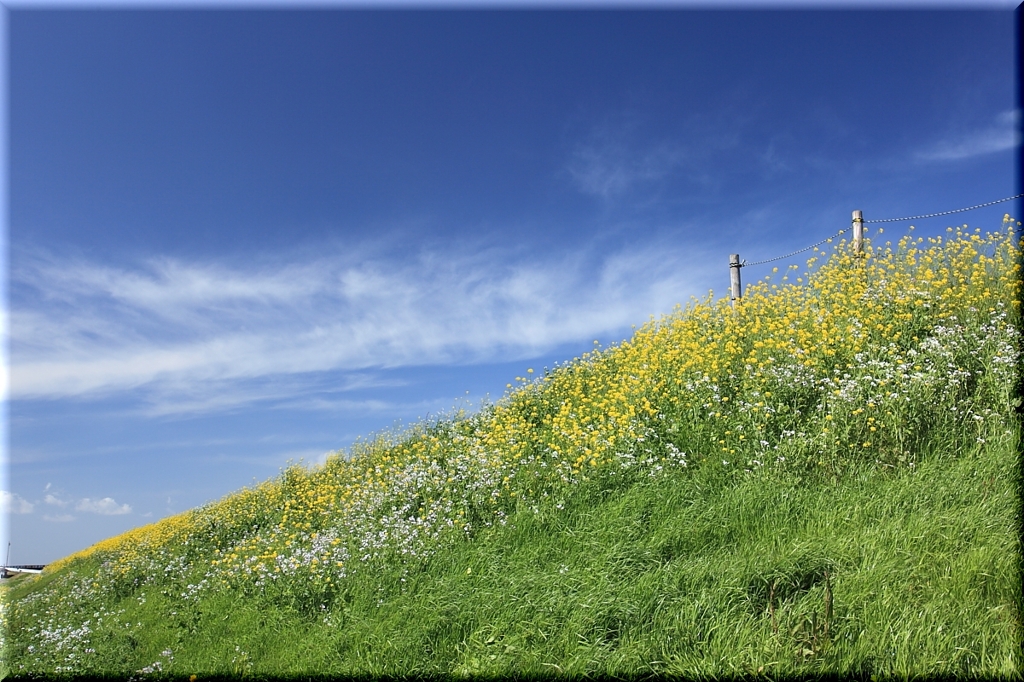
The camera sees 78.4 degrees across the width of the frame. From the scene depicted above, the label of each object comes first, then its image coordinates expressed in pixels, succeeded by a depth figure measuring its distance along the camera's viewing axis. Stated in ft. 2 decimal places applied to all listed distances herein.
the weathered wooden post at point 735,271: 37.17
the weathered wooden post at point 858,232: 34.81
